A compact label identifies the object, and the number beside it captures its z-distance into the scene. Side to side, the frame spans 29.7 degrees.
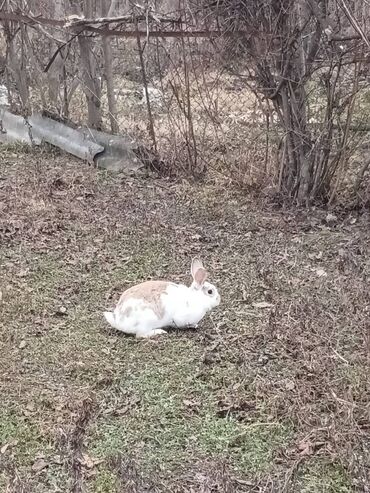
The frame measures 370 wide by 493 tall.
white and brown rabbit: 4.49
